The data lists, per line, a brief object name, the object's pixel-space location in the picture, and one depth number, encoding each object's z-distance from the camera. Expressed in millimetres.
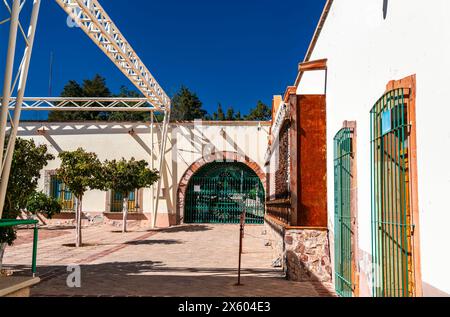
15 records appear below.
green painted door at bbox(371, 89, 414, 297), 3246
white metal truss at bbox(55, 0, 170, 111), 9539
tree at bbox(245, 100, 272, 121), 39031
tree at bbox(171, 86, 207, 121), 41438
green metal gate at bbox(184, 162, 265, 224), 18875
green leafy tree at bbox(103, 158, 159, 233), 14336
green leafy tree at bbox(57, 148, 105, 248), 10562
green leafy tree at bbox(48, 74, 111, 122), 40656
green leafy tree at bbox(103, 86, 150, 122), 37781
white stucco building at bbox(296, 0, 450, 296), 2664
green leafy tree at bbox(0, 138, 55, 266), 6375
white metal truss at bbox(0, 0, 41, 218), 5094
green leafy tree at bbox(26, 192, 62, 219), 13462
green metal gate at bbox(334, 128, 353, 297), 5032
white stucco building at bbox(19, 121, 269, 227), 18328
